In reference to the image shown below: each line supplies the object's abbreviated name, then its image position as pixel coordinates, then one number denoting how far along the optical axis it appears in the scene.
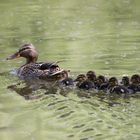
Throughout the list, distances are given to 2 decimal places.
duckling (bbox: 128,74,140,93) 15.84
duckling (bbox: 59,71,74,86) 17.27
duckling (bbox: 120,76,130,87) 16.11
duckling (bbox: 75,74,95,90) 16.55
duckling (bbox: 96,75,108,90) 16.35
